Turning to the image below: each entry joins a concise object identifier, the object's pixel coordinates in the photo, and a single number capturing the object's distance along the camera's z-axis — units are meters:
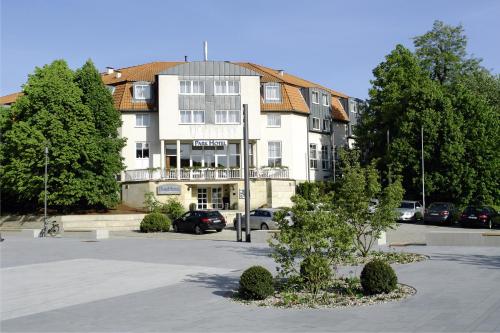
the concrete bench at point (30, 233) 36.87
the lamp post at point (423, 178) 45.63
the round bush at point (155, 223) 37.38
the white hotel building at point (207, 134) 47.34
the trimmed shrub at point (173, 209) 42.75
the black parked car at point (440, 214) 39.78
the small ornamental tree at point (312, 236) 12.59
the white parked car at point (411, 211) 42.72
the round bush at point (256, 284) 12.42
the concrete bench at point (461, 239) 23.34
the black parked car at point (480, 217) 37.16
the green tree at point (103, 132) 42.41
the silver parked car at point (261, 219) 36.75
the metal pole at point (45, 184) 36.31
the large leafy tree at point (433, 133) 45.94
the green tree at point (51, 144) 40.12
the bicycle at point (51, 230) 36.62
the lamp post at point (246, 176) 27.45
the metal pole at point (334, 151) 56.03
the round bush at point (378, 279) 12.63
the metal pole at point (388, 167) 45.51
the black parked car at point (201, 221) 36.22
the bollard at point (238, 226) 28.39
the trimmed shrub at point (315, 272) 12.56
